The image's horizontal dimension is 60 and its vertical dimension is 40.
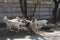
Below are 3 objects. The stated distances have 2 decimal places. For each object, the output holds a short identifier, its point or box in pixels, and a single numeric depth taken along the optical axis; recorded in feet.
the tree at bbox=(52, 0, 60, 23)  18.72
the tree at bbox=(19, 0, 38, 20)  16.31
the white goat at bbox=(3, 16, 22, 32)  13.90
